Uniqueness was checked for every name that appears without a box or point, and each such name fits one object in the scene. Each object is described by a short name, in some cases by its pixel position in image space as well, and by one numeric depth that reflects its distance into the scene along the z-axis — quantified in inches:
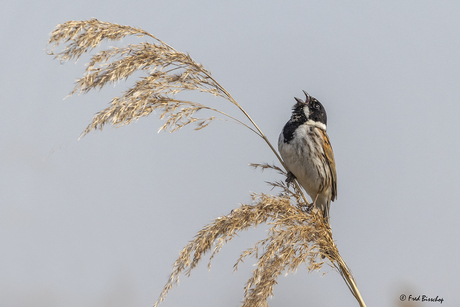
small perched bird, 278.5
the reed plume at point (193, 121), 157.9
